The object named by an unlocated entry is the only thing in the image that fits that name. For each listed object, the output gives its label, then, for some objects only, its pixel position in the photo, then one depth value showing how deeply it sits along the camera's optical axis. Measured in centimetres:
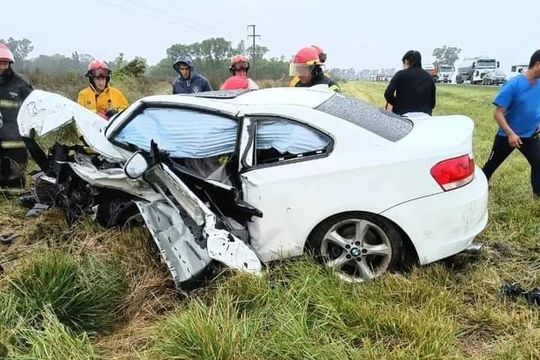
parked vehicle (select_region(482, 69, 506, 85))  3734
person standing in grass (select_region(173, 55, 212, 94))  683
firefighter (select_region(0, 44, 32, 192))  557
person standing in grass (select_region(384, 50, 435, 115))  580
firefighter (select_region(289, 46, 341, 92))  532
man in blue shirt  482
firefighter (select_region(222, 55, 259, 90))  718
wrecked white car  320
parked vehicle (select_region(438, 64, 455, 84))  5112
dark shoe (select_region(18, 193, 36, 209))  505
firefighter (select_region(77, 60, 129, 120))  568
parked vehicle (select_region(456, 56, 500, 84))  4100
